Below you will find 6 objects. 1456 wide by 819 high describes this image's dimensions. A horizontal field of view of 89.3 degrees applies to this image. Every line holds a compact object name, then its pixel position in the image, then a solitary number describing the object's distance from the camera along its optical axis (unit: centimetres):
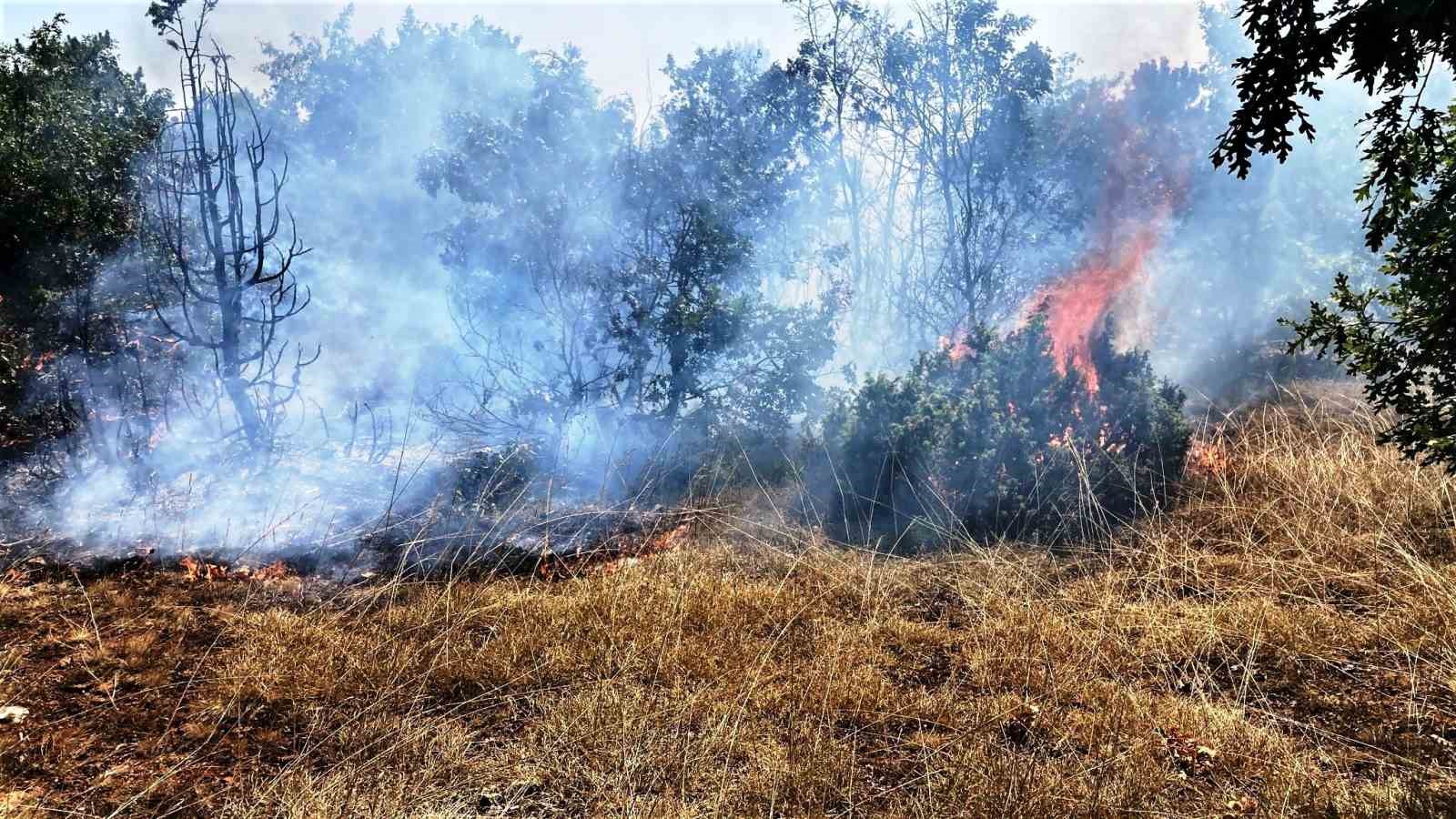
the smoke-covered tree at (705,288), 825
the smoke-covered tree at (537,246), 861
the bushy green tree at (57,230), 740
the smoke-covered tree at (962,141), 1023
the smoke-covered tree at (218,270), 642
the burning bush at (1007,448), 606
